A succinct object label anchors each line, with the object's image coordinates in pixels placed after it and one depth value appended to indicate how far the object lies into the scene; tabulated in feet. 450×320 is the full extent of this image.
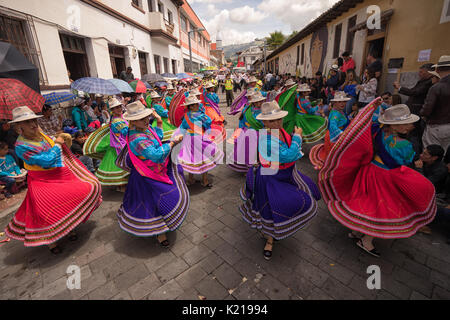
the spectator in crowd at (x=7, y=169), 15.15
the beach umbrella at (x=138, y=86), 24.09
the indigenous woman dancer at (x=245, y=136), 15.86
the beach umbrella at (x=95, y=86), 18.76
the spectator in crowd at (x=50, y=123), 15.93
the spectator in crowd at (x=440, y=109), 12.96
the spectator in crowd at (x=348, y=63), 27.32
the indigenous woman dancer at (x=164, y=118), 20.07
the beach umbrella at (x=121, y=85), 20.54
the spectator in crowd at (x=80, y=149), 17.78
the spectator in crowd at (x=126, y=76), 30.96
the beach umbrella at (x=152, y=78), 33.86
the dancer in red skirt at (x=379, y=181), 8.48
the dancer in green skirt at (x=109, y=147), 14.32
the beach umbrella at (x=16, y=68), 12.83
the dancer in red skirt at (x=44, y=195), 9.15
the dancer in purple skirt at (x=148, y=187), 9.30
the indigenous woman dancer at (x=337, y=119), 13.59
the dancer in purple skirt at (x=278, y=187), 8.54
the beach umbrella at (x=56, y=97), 18.57
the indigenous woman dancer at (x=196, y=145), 14.75
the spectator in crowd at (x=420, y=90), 14.97
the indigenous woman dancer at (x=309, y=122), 19.12
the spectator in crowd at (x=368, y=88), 20.42
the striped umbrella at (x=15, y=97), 11.14
